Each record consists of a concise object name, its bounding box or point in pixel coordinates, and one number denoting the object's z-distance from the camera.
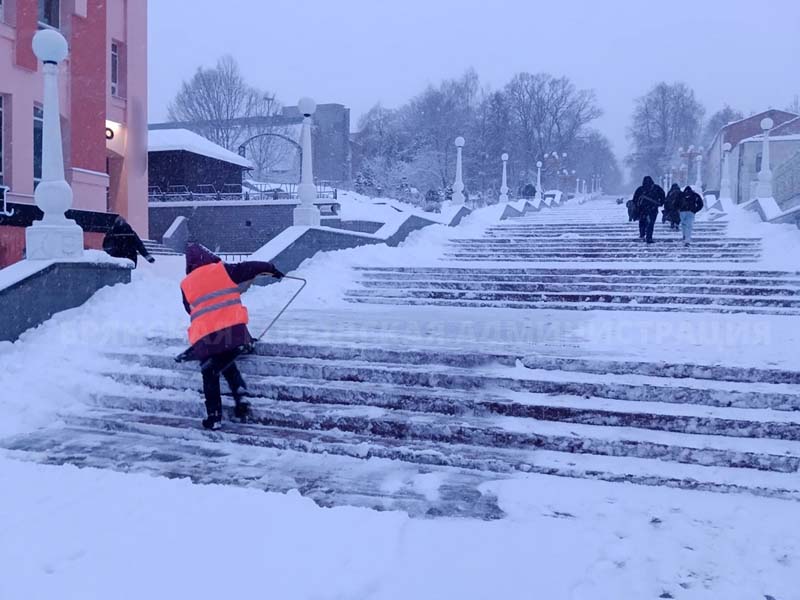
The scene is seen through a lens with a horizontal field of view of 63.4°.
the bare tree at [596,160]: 92.59
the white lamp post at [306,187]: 12.62
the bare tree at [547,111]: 83.25
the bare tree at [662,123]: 85.81
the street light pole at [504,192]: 33.02
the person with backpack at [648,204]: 14.59
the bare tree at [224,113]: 66.88
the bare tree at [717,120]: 93.06
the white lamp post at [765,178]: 19.19
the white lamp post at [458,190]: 24.11
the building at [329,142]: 72.50
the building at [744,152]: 46.97
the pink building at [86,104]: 15.86
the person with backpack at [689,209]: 14.43
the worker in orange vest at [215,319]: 5.64
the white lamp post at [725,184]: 27.81
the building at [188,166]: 36.31
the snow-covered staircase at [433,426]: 4.72
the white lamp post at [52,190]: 8.38
